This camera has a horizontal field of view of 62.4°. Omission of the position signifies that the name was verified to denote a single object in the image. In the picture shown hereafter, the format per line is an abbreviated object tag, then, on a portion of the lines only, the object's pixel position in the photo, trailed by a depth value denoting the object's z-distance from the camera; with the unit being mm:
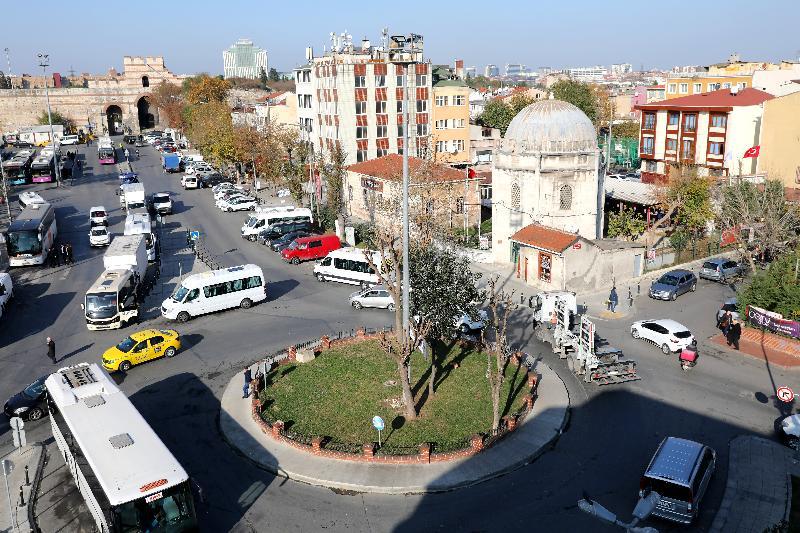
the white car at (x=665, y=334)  27438
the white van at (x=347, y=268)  37406
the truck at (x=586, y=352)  24672
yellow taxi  26562
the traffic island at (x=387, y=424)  19000
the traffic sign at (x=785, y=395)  21172
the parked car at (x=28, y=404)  22500
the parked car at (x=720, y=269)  37447
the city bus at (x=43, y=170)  74438
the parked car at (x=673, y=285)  34844
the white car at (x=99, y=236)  46625
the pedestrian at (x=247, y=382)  23534
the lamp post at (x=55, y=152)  73575
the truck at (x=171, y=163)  82875
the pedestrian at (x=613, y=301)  33250
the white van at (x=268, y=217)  48969
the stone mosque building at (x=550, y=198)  37000
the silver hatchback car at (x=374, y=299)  33219
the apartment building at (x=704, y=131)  53594
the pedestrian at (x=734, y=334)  28062
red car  42438
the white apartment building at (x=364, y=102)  63531
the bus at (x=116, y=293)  30938
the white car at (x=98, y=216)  49453
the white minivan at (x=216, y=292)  32219
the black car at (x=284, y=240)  45500
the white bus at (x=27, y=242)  41500
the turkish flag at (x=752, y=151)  51688
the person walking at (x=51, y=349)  27078
